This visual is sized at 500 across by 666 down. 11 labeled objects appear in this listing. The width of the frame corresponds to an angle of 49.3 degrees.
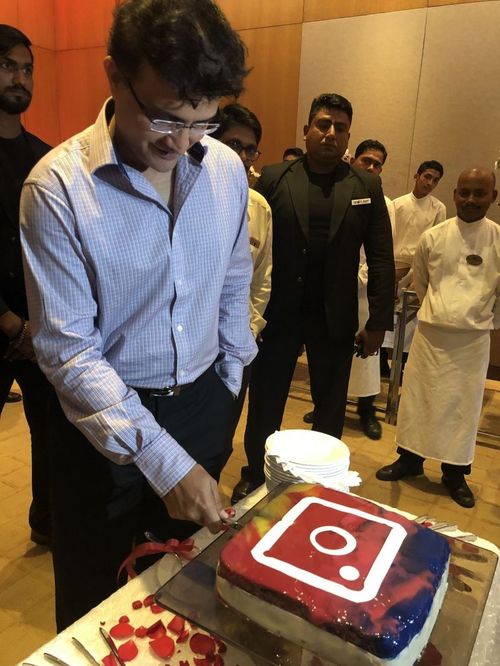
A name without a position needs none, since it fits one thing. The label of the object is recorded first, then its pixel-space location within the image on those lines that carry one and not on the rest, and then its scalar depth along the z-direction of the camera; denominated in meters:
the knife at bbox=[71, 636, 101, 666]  0.70
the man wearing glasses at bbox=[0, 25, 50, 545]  1.63
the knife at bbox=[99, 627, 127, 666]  0.70
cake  0.62
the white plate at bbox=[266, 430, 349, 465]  1.05
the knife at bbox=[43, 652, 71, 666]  0.70
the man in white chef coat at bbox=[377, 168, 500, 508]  2.30
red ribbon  0.83
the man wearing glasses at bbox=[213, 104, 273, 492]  1.90
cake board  0.66
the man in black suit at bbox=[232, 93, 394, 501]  2.14
